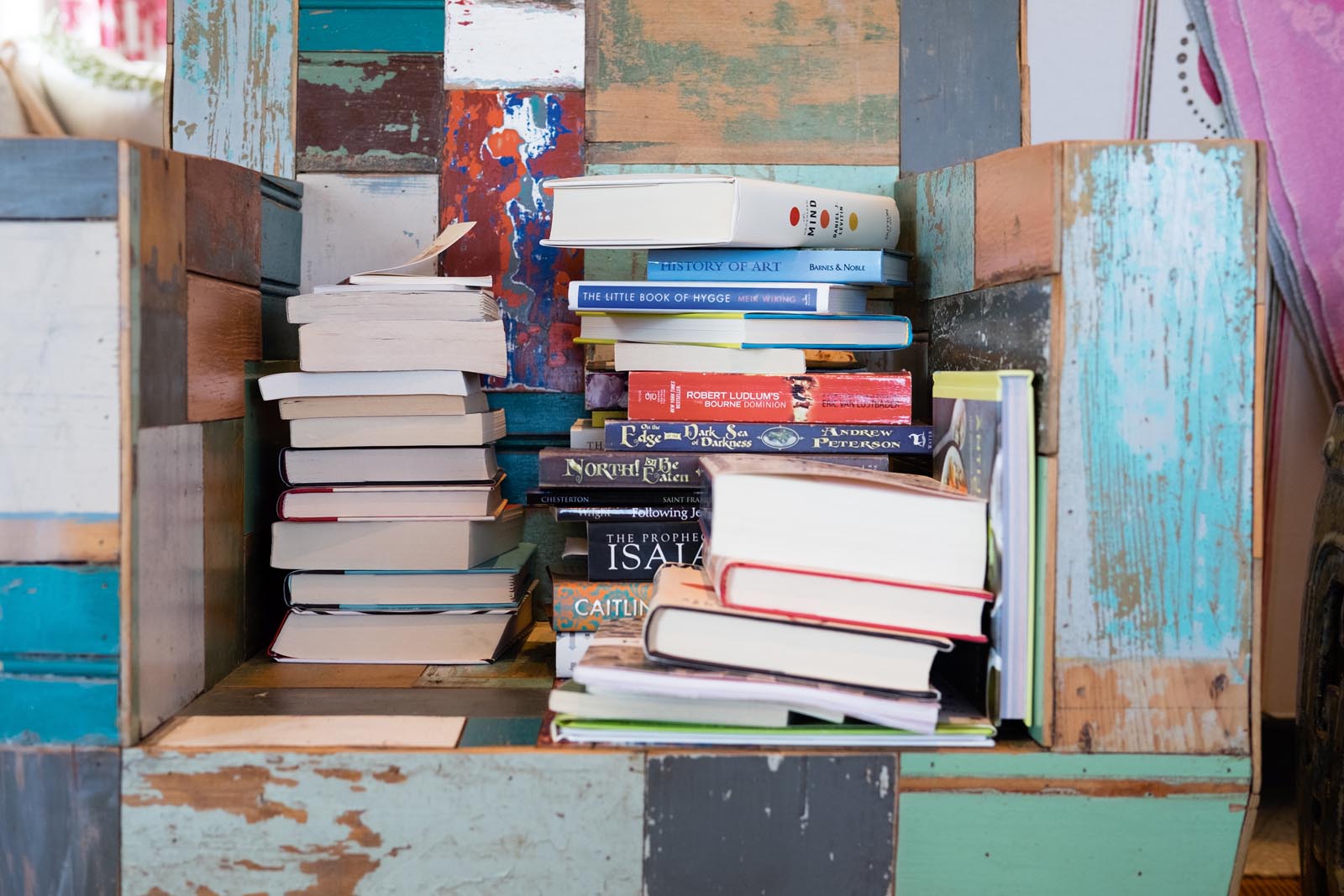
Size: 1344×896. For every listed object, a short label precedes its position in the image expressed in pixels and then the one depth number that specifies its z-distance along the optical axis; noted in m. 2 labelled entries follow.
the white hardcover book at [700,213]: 1.19
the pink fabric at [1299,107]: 1.52
